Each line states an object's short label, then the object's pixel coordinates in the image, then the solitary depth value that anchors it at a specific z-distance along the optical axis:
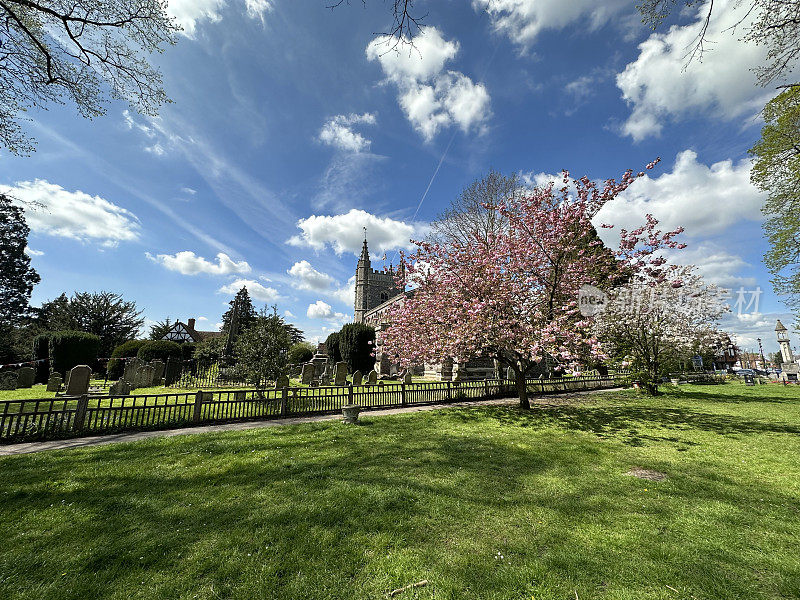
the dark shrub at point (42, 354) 24.59
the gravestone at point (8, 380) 18.83
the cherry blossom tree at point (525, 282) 11.02
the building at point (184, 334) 55.22
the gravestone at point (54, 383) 17.38
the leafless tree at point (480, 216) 21.14
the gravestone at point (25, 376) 20.19
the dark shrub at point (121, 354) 27.16
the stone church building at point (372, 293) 48.62
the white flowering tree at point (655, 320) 17.28
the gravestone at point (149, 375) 20.84
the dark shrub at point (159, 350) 27.33
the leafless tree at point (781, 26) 5.70
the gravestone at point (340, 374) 19.72
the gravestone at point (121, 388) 14.99
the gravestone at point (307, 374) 22.39
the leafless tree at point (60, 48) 7.02
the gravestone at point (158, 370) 21.97
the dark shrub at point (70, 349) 23.67
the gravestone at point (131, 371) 19.52
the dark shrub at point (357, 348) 33.91
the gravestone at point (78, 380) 12.32
